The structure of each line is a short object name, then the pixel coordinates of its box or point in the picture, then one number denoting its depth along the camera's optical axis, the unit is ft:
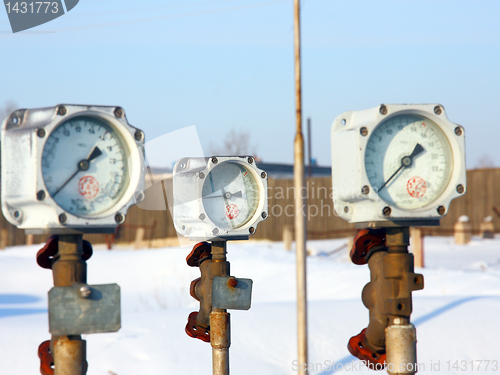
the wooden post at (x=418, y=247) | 33.11
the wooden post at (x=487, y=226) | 57.31
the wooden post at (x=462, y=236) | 53.11
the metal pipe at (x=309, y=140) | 73.60
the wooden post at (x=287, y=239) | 46.24
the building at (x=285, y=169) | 90.22
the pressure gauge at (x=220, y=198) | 12.00
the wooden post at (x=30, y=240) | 58.97
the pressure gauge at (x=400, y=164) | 9.43
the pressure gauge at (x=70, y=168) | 8.54
